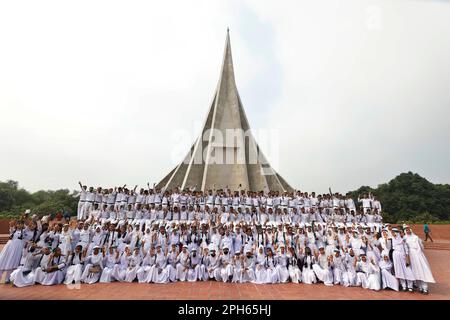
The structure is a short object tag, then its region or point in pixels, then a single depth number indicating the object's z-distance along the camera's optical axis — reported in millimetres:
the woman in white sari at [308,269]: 7367
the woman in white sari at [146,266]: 7174
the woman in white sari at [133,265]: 7168
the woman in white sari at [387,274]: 6742
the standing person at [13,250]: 6594
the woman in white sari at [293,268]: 7469
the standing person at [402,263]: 6613
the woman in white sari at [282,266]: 7480
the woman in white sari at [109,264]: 7078
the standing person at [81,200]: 11366
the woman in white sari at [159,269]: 7184
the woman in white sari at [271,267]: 7370
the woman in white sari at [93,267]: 6895
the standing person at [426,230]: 16317
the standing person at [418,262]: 6379
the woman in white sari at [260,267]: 7418
